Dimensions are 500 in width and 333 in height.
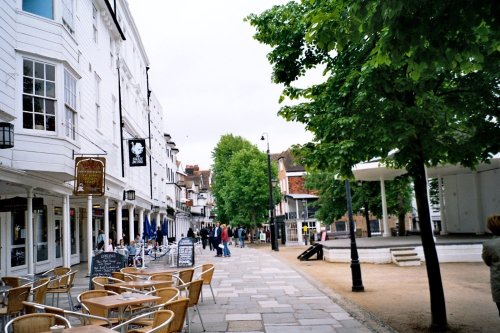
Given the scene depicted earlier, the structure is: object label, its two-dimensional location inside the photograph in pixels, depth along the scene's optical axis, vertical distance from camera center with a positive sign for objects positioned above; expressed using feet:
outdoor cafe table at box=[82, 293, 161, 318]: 20.24 -3.54
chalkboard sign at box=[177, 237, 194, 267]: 61.16 -4.44
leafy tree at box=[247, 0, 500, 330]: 15.98 +5.86
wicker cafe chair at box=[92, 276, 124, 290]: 26.44 -3.46
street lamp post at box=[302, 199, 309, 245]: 127.29 -2.52
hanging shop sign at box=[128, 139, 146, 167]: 71.18 +11.03
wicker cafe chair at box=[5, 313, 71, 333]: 15.60 -3.30
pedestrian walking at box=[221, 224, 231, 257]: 85.25 -3.57
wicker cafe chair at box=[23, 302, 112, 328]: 17.80 -3.46
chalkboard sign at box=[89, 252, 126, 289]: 34.73 -2.99
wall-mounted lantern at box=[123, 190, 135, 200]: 70.85 +4.48
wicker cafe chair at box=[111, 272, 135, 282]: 31.76 -3.64
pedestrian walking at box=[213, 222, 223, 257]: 86.02 -3.87
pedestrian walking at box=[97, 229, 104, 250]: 67.46 -2.59
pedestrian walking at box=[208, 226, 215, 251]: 103.28 -5.12
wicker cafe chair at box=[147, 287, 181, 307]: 22.34 -3.56
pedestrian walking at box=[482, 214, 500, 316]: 19.48 -2.08
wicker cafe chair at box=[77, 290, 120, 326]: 20.91 -3.86
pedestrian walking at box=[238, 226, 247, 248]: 122.83 -4.62
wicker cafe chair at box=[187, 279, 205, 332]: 25.20 -3.92
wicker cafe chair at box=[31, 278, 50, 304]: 25.40 -3.62
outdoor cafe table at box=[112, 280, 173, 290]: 27.40 -3.69
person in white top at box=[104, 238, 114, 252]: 57.31 -2.95
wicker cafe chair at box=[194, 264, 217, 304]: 32.06 -3.85
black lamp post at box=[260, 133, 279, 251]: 102.27 -2.85
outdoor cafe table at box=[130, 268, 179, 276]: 34.24 -3.79
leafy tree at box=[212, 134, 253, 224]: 181.16 +27.34
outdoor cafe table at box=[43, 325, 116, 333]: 15.14 -3.49
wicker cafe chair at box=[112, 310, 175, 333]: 16.24 -3.49
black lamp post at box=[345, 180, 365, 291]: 39.24 -4.66
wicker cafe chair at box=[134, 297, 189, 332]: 18.20 -3.56
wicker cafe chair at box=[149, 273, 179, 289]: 31.14 -3.76
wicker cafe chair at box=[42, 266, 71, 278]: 34.12 -3.33
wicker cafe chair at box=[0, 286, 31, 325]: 23.05 -3.62
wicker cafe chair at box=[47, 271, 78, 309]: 31.37 -4.11
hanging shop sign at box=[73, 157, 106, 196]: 41.39 +4.47
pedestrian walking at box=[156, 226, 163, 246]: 97.09 -3.01
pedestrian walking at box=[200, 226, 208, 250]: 118.37 -4.45
